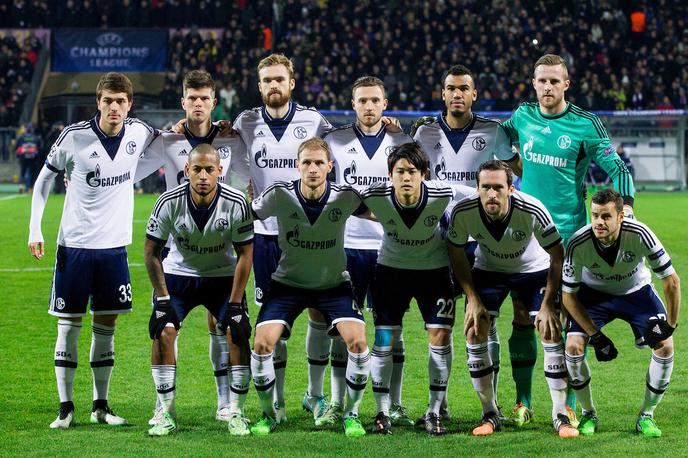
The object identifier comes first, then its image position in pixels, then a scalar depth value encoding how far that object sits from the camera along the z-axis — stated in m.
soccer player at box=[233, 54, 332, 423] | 7.54
